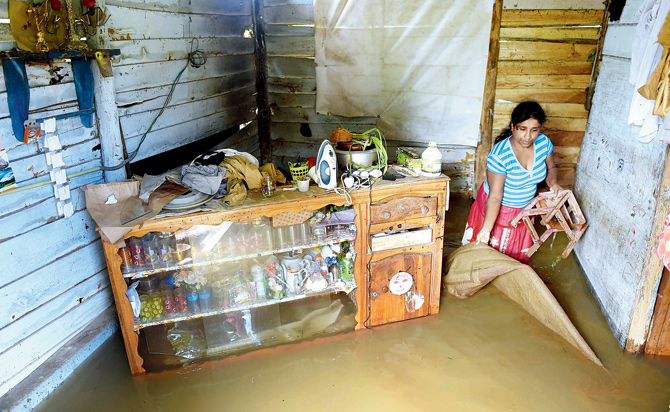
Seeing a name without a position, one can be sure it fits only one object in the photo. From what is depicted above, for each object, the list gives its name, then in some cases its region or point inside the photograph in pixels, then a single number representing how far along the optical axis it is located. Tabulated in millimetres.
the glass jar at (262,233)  2977
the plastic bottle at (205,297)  3016
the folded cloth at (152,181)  2768
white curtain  4699
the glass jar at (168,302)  3004
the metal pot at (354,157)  3133
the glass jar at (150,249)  2859
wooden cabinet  2791
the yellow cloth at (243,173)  2914
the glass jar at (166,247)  2871
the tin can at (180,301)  3016
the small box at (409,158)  3248
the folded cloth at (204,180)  2818
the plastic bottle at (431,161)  3082
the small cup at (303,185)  2939
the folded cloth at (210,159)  2964
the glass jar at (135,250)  2832
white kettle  3105
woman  3348
